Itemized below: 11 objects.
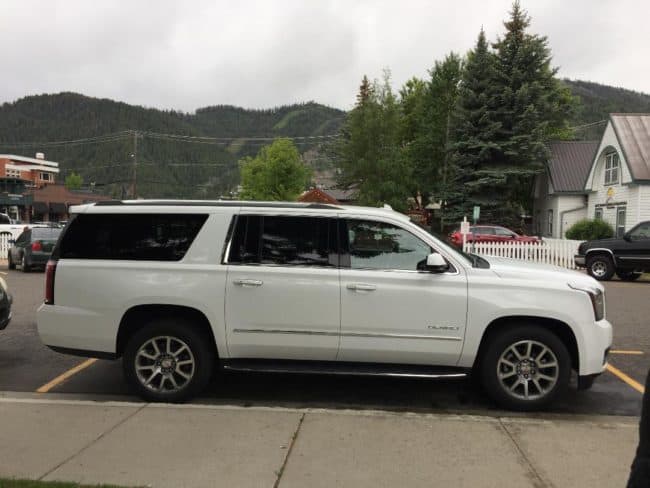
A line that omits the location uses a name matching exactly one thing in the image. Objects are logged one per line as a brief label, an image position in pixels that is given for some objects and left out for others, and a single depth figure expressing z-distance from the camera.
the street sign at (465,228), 20.16
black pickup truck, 15.16
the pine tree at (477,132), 30.91
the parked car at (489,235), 24.88
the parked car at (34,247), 16.88
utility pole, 46.49
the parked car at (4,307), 6.38
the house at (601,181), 25.69
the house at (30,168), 93.31
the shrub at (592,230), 26.69
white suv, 4.74
